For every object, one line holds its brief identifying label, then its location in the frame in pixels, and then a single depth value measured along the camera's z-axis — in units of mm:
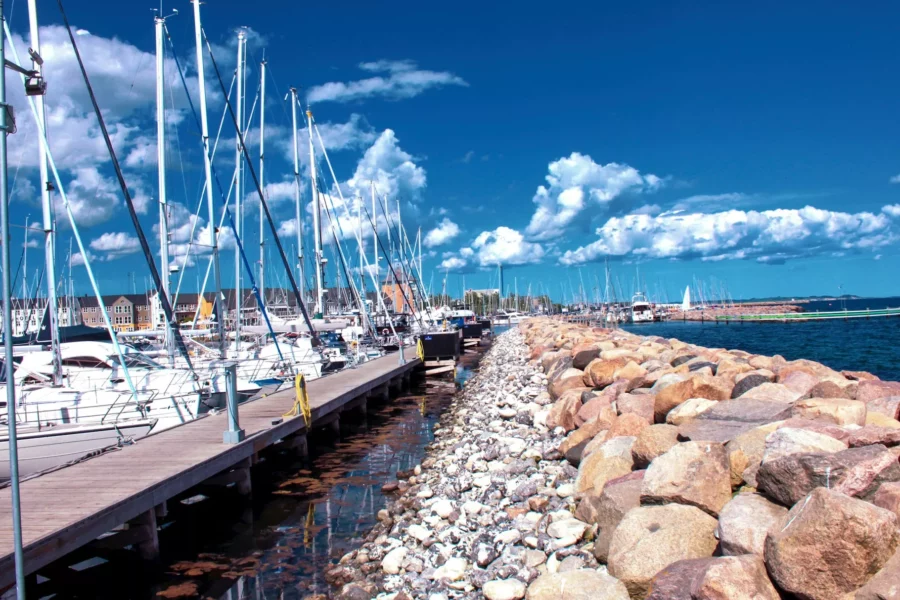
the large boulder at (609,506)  6949
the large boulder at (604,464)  8508
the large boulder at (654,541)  5891
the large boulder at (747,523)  5586
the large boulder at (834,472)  5805
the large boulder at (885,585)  4609
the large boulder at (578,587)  5816
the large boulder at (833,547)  4898
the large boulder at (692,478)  6582
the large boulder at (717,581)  4945
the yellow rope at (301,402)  14438
